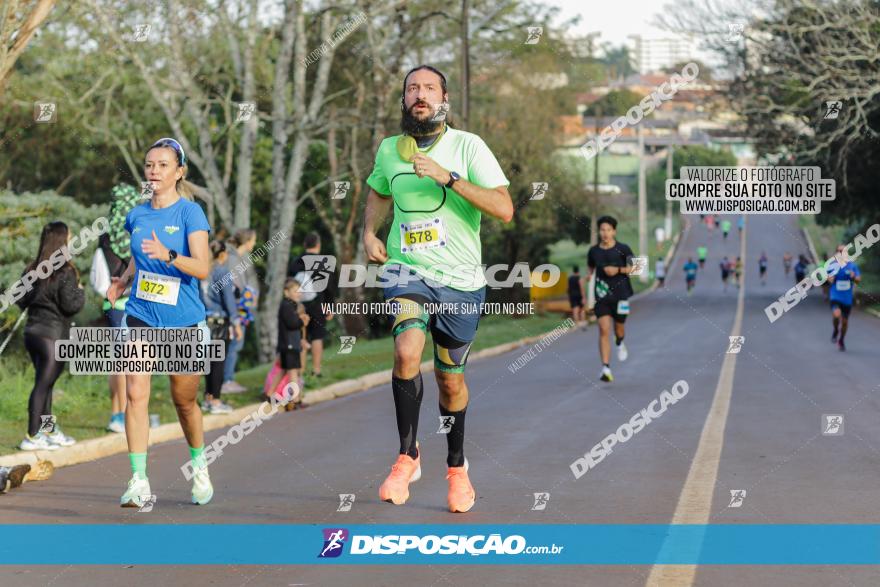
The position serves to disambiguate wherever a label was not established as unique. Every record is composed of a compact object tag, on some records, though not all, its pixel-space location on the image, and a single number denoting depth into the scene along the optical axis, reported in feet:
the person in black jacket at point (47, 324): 33.35
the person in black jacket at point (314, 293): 54.24
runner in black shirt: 54.90
